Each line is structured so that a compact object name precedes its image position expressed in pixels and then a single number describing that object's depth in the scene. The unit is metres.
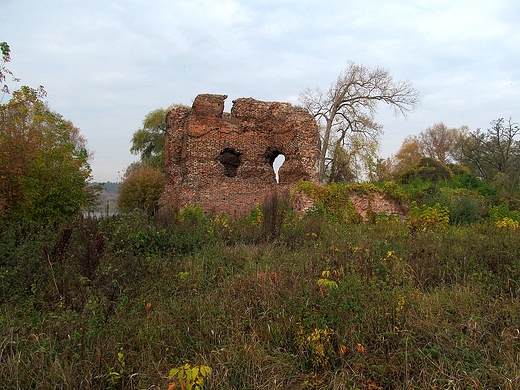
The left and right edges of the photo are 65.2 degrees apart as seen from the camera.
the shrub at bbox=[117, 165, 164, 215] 26.75
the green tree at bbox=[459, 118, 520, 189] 29.00
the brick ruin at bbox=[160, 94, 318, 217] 16.56
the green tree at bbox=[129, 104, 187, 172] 40.22
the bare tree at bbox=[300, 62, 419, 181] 30.92
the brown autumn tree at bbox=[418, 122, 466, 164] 45.78
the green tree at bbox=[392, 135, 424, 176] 45.59
